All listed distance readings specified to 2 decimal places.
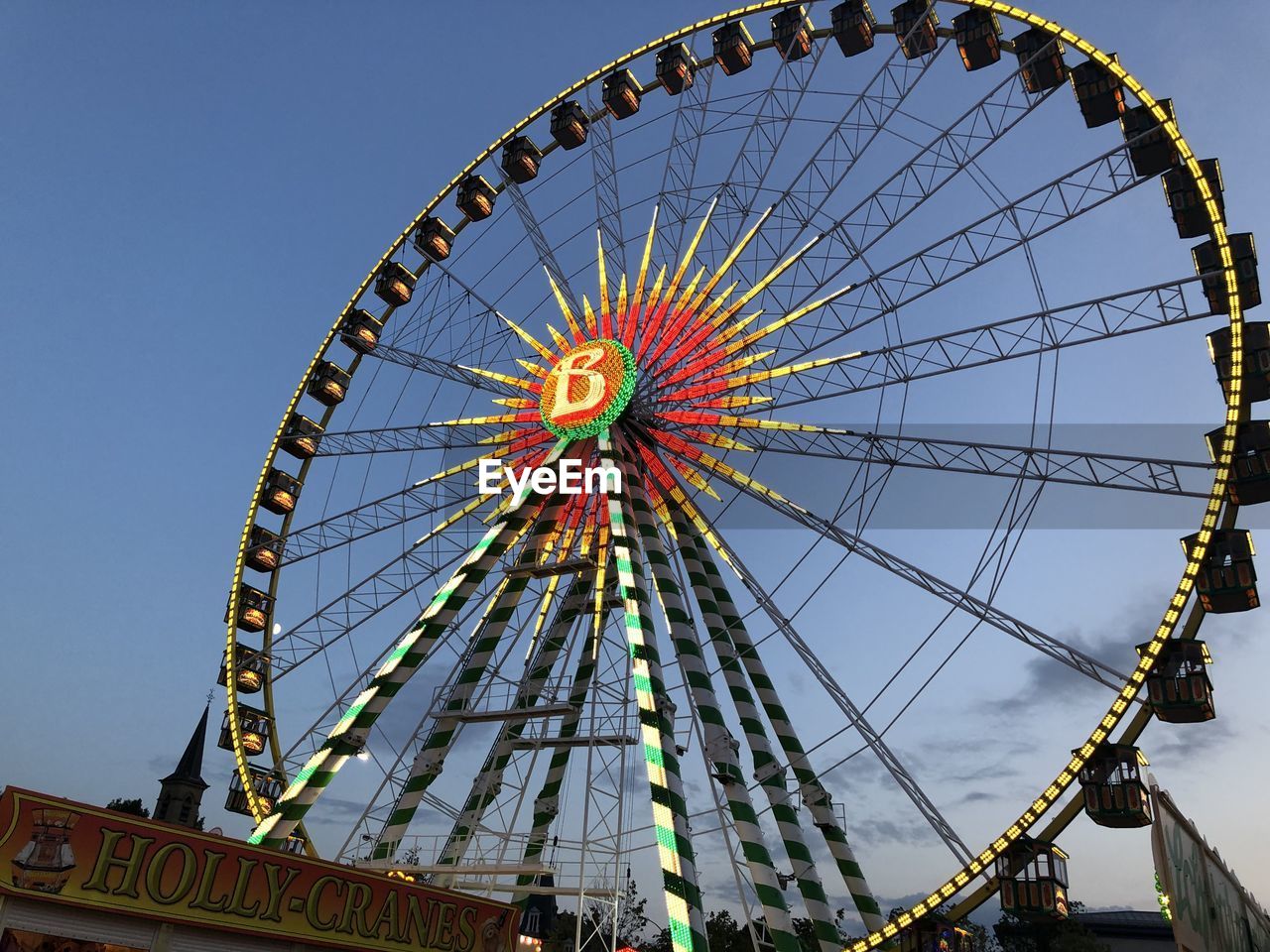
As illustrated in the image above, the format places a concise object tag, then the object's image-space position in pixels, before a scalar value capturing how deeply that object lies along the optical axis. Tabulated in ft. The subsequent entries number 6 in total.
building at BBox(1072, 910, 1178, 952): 193.06
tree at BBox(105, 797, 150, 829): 223.30
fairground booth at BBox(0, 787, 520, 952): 39.01
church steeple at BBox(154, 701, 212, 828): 248.73
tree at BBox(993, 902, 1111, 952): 169.07
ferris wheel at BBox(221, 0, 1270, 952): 49.90
